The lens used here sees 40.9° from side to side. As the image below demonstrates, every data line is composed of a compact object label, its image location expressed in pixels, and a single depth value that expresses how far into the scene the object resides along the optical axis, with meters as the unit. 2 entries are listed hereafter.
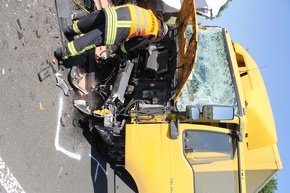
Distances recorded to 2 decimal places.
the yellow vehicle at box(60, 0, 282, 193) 4.46
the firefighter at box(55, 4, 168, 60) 4.46
